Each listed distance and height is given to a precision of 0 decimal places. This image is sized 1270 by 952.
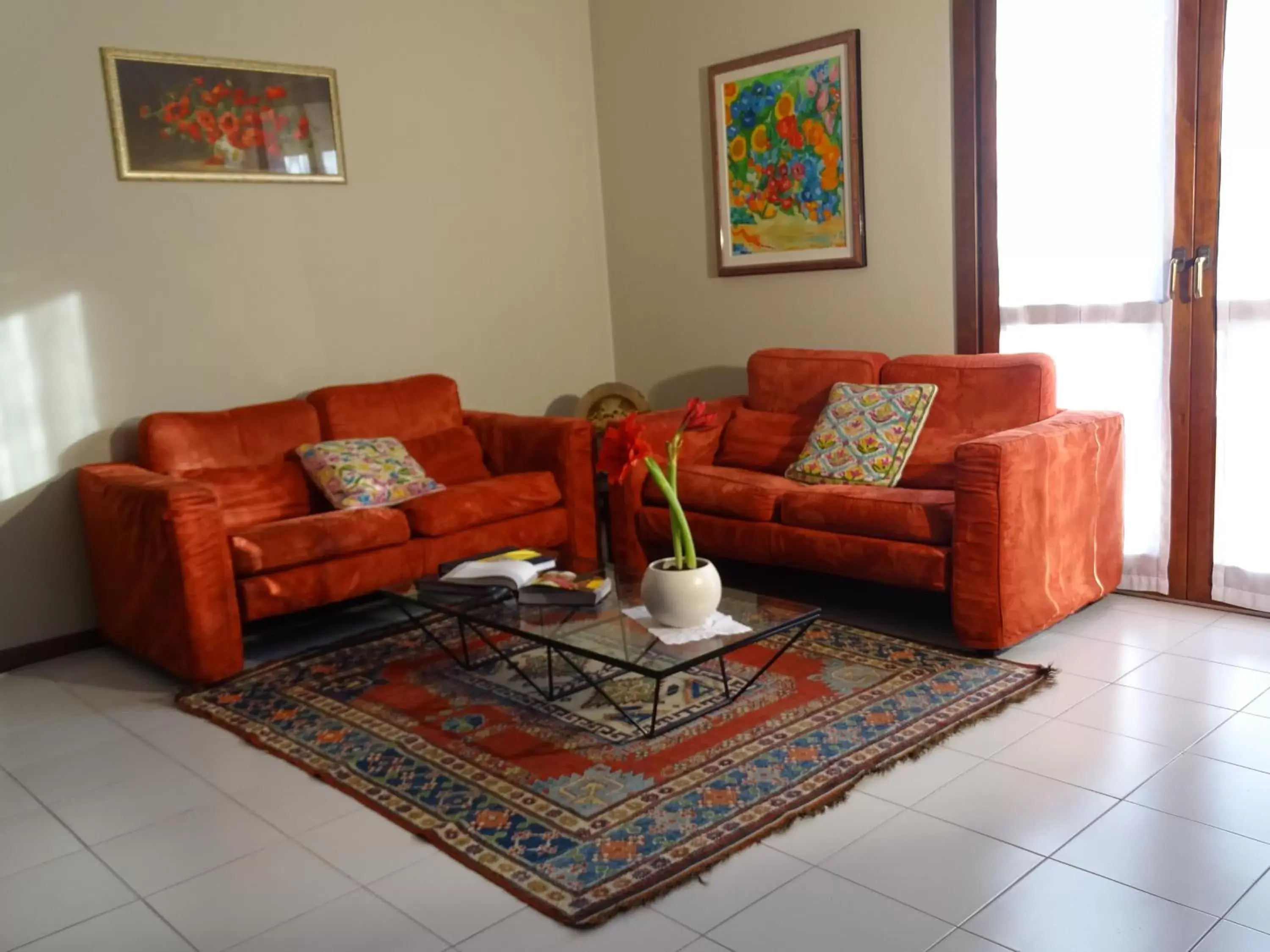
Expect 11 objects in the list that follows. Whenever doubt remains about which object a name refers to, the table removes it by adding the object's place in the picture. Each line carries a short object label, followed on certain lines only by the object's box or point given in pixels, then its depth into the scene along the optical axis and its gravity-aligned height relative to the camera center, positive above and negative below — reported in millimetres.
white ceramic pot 2881 -829
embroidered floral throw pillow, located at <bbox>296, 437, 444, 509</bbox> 4145 -679
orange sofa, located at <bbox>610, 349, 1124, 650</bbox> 3350 -805
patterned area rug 2398 -1204
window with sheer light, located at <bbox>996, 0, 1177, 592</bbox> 3787 +114
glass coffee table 2736 -919
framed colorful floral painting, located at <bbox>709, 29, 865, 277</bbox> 4609 +433
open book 3213 -830
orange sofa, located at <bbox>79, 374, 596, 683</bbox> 3529 -777
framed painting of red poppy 4188 +699
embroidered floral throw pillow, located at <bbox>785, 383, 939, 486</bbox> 3979 -643
